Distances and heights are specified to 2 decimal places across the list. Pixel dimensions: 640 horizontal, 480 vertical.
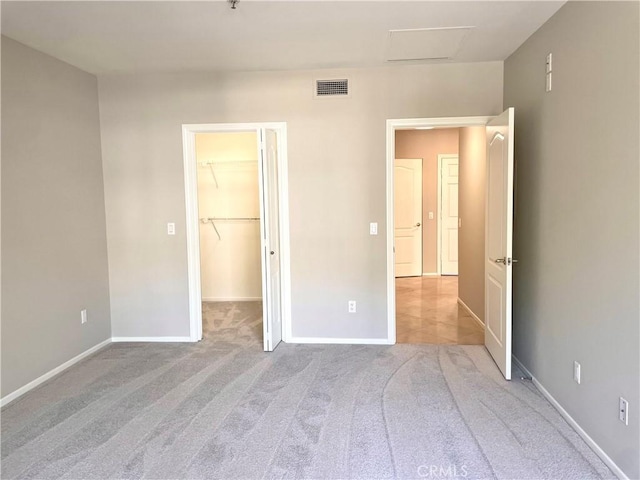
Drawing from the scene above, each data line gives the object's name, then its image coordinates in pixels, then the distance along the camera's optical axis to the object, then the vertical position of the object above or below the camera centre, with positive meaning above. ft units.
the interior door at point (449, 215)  24.58 -0.11
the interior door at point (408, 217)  24.36 -0.18
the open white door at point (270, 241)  12.14 -0.74
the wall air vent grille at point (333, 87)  12.68 +3.94
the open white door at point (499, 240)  9.90 -0.73
